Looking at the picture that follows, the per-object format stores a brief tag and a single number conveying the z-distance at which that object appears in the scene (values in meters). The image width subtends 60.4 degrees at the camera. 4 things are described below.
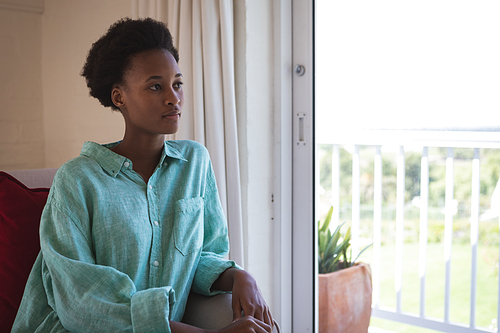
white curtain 1.67
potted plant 1.97
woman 0.96
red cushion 1.12
